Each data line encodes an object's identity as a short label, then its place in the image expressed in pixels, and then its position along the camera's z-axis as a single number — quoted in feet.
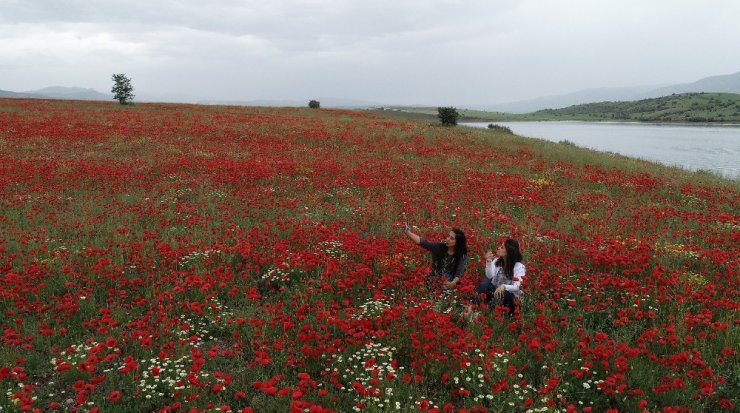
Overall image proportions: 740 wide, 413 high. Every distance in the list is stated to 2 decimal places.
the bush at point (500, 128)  146.20
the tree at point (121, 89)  168.66
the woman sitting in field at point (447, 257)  25.58
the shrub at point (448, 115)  138.00
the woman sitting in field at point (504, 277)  22.27
